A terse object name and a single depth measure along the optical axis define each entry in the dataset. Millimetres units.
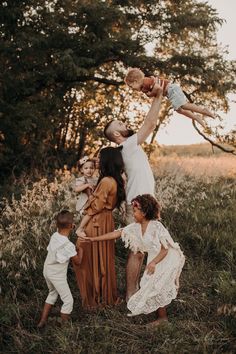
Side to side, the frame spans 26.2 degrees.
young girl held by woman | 5730
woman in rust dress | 5008
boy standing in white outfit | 4738
